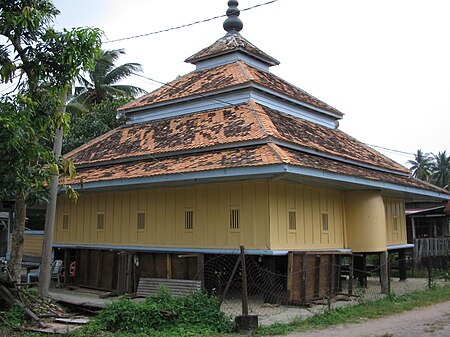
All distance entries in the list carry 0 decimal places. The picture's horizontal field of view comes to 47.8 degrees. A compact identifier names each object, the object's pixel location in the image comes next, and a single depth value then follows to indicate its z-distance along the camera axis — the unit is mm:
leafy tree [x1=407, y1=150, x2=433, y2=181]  74812
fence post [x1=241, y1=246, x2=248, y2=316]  10062
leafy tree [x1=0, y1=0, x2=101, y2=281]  9250
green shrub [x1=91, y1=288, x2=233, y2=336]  10008
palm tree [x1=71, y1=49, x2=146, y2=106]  33938
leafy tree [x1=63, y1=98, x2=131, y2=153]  28469
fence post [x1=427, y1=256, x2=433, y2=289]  16652
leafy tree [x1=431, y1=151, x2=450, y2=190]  73000
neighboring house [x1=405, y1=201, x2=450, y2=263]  25000
